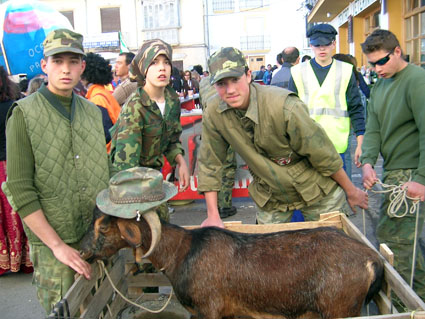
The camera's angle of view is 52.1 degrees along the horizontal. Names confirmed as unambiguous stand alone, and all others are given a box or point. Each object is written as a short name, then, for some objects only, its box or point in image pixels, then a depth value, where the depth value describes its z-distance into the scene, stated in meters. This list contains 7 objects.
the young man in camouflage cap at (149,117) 3.19
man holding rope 3.39
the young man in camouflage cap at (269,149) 2.73
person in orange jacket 5.05
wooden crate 2.04
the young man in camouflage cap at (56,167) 2.32
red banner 7.08
